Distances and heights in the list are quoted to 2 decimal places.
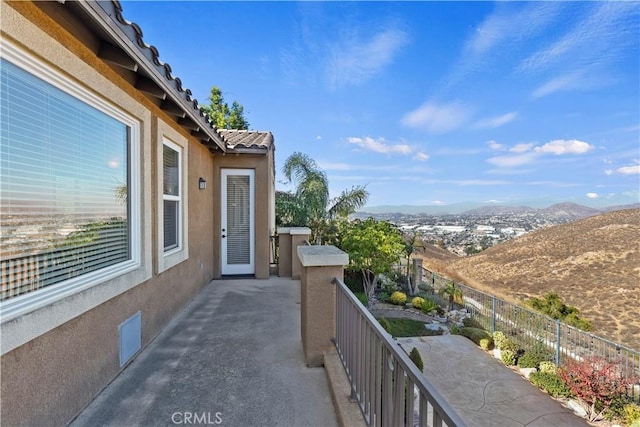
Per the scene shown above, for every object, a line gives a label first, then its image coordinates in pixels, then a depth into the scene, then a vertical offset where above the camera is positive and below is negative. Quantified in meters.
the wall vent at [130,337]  3.09 -1.43
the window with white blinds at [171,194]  4.45 +0.24
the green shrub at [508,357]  7.85 -4.05
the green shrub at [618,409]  6.14 -4.29
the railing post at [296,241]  7.55 -0.85
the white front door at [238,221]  7.35 -0.31
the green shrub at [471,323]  9.76 -3.88
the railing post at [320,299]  3.07 -0.97
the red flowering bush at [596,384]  6.22 -3.87
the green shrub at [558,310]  11.67 -4.49
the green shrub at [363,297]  9.10 -2.90
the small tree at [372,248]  9.11 -1.26
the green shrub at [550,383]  6.50 -4.02
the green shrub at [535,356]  7.72 -4.09
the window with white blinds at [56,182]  1.91 +0.22
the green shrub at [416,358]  4.20 -2.17
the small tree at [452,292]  11.38 -3.33
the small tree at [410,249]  12.33 -1.74
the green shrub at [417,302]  10.52 -3.41
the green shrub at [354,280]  10.51 -2.62
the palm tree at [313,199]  10.74 +0.41
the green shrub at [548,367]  7.17 -3.99
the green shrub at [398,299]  10.53 -3.27
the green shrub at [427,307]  10.39 -3.52
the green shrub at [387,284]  11.71 -3.12
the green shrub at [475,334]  8.62 -3.79
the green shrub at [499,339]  8.45 -3.85
